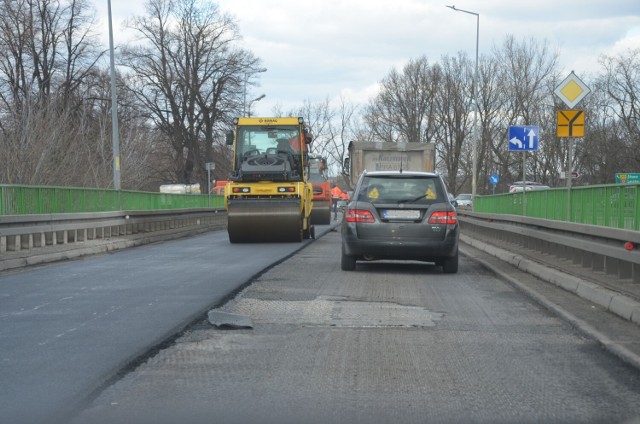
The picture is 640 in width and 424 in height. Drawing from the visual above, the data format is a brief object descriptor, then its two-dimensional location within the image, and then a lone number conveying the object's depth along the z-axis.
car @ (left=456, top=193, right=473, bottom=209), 65.68
